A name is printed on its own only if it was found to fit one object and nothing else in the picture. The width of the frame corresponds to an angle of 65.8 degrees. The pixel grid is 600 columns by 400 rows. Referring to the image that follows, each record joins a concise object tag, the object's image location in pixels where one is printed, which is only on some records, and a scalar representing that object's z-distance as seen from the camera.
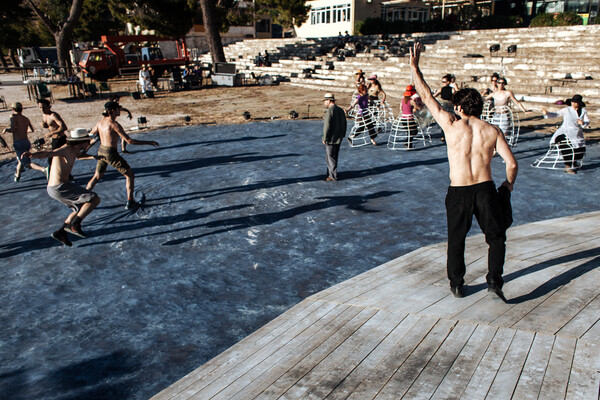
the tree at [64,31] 35.00
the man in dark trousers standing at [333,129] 9.88
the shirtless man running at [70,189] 7.39
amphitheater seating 19.09
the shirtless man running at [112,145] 8.98
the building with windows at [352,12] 48.91
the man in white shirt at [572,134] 9.98
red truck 35.12
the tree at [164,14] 39.44
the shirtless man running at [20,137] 10.82
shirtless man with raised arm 4.09
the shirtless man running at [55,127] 10.70
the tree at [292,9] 52.84
